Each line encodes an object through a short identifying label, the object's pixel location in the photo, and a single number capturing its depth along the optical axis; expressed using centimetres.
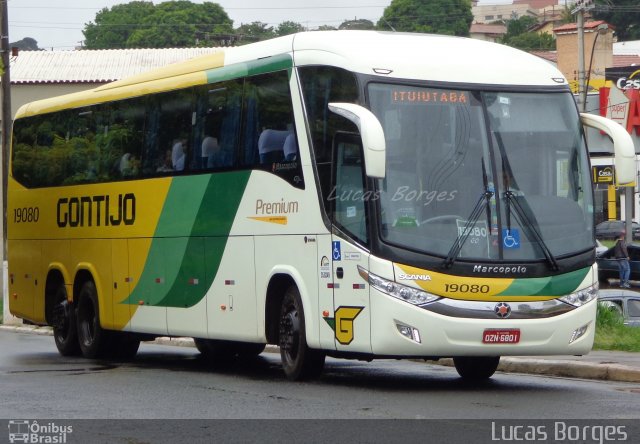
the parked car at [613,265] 3953
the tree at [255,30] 11738
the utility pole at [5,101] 3112
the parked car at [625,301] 2564
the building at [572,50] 8306
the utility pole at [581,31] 4759
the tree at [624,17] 11794
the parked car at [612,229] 6223
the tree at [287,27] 12254
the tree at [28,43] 12719
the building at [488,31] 16900
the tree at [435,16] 12569
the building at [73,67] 4859
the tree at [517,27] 15762
